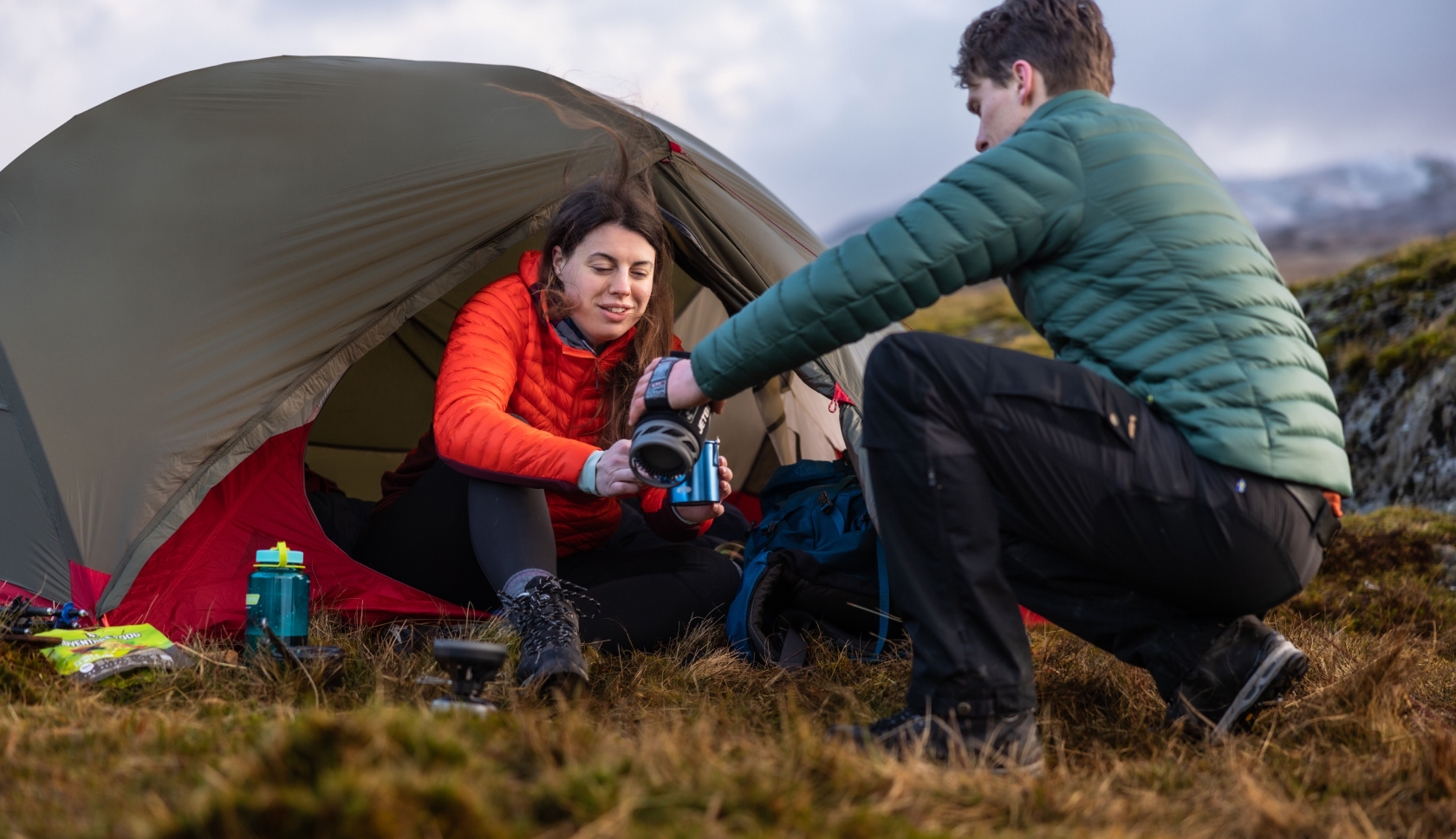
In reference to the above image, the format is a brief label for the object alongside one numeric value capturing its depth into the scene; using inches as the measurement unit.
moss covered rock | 229.9
